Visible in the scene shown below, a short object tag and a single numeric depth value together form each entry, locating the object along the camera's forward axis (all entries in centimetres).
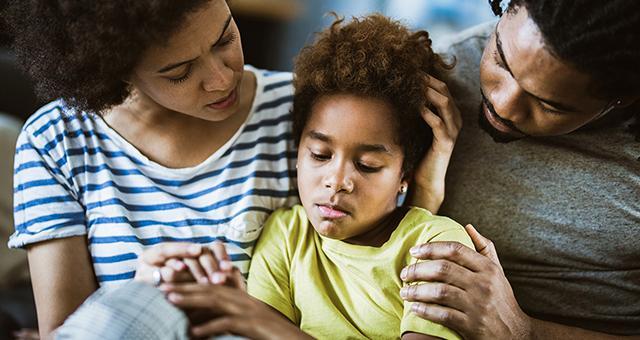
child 130
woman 124
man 114
